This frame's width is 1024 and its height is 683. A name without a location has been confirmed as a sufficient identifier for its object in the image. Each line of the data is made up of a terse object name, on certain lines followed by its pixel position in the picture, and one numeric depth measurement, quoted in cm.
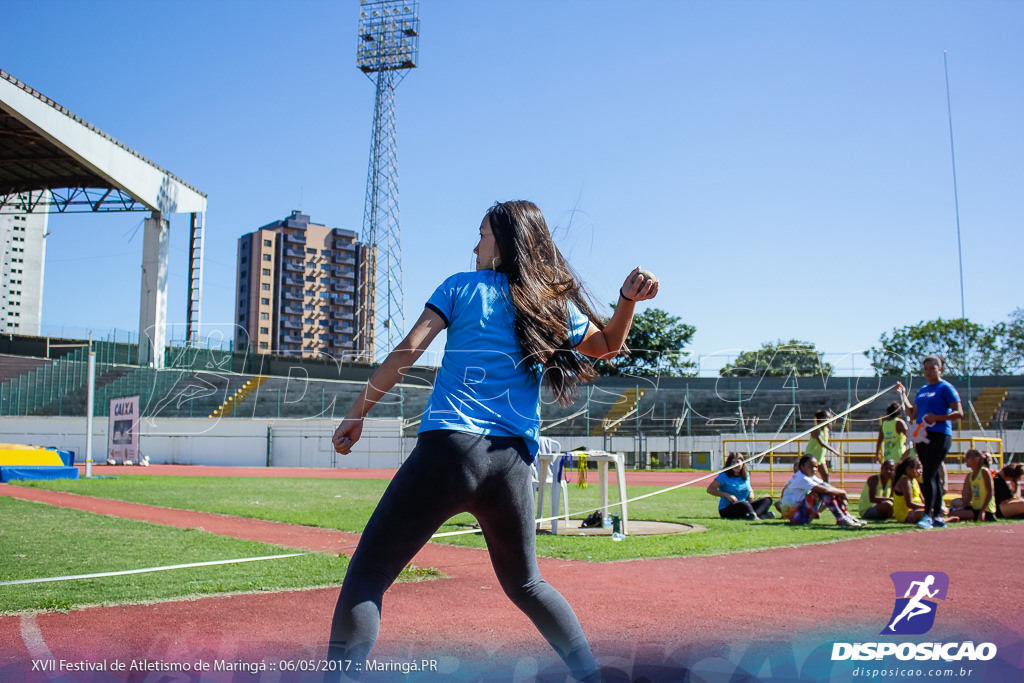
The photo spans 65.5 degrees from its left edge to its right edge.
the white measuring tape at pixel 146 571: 543
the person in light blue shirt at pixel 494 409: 240
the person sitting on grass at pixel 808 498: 1059
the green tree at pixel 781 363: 4646
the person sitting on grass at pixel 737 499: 1170
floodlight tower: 5606
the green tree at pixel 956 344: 6731
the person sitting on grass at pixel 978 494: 1086
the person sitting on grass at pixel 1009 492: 1140
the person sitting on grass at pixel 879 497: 1105
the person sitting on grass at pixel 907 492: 1059
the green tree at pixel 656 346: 5062
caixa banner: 2204
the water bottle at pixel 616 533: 882
